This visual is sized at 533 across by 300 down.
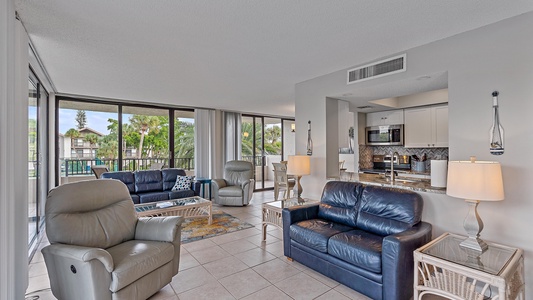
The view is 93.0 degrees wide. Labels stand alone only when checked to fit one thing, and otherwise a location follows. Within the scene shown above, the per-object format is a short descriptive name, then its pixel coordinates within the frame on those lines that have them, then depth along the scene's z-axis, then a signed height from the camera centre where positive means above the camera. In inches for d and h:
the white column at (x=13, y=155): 67.0 -0.2
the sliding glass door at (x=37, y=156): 144.6 -1.2
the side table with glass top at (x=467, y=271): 68.9 -34.5
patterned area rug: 157.6 -51.6
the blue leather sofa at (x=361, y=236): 85.6 -34.8
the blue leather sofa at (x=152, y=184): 202.7 -27.1
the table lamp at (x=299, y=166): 149.3 -8.7
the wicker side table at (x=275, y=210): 139.9 -33.3
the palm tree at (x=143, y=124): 248.8 +29.4
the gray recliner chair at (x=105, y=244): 76.3 -32.2
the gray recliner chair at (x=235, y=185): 233.3 -31.6
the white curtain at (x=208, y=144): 272.7 +9.2
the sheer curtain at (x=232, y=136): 292.5 +18.9
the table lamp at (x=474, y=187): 78.7 -11.9
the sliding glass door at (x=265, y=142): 321.7 +12.8
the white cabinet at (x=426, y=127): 188.9 +18.3
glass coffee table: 161.5 -36.8
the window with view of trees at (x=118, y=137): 221.8 +16.0
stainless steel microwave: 212.9 +13.6
